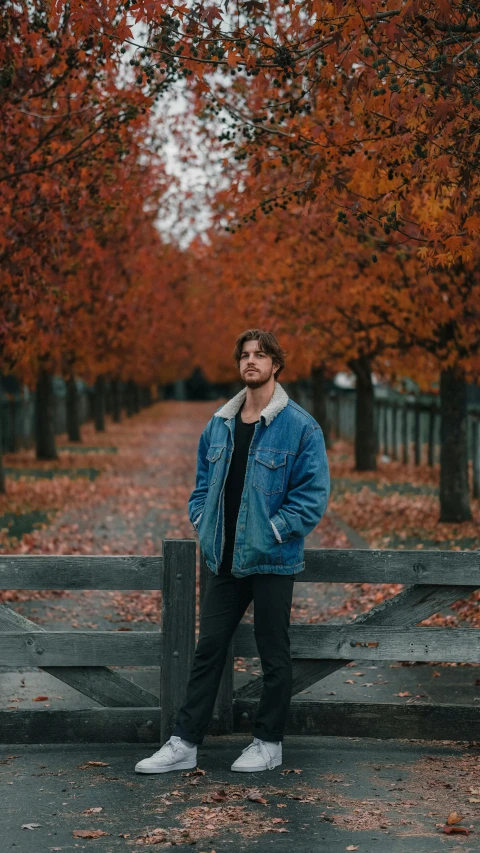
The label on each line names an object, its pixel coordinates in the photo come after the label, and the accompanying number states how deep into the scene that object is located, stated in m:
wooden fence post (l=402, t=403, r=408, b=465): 26.92
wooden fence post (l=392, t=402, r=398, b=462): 29.38
